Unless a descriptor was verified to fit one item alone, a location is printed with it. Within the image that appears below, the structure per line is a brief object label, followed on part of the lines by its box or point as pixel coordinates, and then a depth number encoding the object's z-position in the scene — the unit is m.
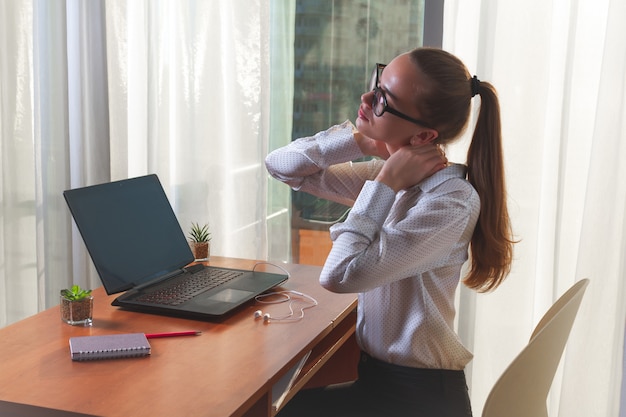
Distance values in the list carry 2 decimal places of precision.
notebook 1.34
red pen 1.46
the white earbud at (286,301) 1.59
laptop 1.61
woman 1.42
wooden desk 1.17
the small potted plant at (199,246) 2.05
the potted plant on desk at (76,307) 1.53
